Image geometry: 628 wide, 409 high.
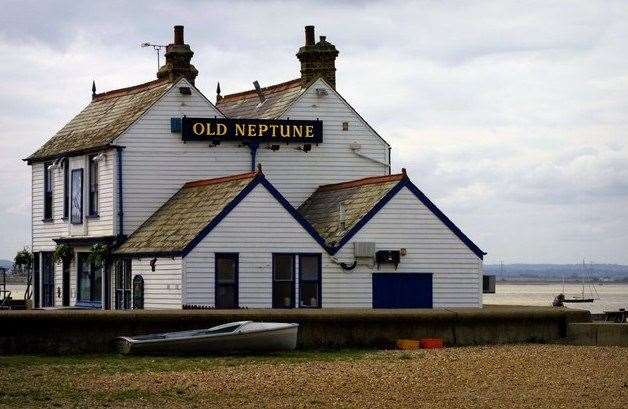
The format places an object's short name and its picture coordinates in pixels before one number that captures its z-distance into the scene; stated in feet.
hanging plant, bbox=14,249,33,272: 171.22
